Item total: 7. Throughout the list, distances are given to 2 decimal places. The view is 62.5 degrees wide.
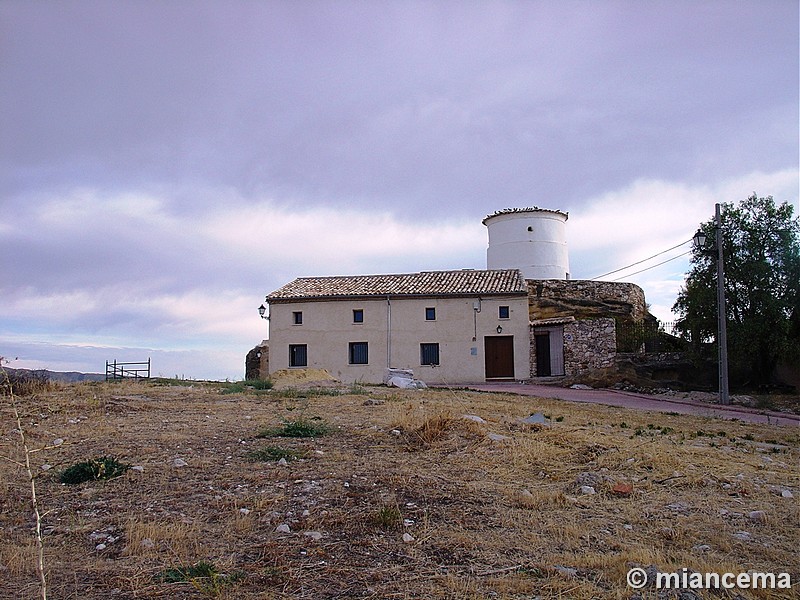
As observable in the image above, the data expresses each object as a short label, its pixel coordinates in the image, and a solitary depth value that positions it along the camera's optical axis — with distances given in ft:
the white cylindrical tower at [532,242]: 122.83
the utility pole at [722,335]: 60.44
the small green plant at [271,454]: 23.07
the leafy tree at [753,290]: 68.44
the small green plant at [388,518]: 16.12
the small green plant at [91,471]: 20.53
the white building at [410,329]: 93.86
